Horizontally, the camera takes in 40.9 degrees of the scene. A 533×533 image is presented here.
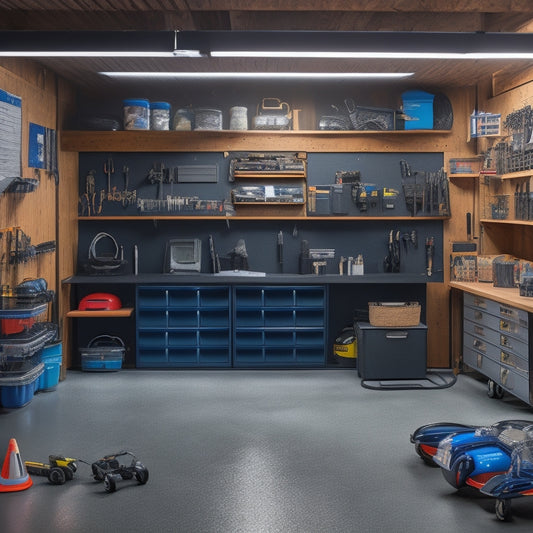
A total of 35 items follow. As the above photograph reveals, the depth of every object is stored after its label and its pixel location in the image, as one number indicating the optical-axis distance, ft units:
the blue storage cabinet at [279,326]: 24.03
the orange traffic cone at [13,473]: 13.23
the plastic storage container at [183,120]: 24.40
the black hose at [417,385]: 21.45
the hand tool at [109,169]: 24.80
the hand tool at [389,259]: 24.82
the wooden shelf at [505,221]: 20.22
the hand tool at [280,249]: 24.99
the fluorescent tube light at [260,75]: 21.43
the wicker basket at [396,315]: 22.30
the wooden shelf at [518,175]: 20.15
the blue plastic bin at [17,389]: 18.42
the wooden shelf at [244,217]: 24.40
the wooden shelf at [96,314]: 23.18
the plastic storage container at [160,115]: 24.29
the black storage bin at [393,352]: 22.34
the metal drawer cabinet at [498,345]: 17.87
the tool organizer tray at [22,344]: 18.06
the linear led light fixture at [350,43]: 15.35
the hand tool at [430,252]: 24.67
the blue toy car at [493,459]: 11.86
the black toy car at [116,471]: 13.47
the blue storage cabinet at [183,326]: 23.99
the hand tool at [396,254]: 24.79
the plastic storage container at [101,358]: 23.90
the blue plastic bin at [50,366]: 21.09
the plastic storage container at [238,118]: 24.26
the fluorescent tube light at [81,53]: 15.65
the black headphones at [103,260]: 24.11
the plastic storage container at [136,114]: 24.04
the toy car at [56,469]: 13.51
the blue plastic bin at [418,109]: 24.06
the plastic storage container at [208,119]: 24.23
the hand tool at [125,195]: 24.85
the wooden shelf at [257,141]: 24.34
